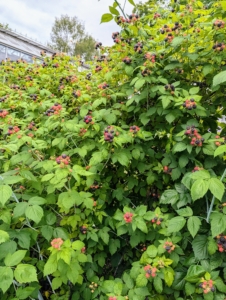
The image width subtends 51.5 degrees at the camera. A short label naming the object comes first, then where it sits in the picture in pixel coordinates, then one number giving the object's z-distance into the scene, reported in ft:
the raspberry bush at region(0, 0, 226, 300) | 3.85
